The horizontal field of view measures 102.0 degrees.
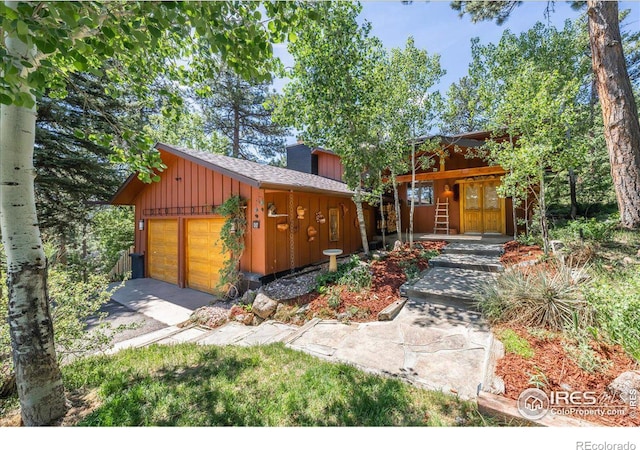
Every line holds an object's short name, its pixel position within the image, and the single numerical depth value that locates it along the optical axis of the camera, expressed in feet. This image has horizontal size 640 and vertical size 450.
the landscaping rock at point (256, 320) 16.36
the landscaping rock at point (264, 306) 16.89
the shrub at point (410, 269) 19.51
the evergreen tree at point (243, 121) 52.54
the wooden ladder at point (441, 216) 34.73
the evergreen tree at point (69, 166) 26.40
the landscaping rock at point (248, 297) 18.74
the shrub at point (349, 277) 18.08
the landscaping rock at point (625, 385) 6.90
